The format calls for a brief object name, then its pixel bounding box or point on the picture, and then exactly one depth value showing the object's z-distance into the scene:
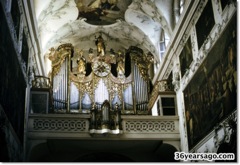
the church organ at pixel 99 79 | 14.60
